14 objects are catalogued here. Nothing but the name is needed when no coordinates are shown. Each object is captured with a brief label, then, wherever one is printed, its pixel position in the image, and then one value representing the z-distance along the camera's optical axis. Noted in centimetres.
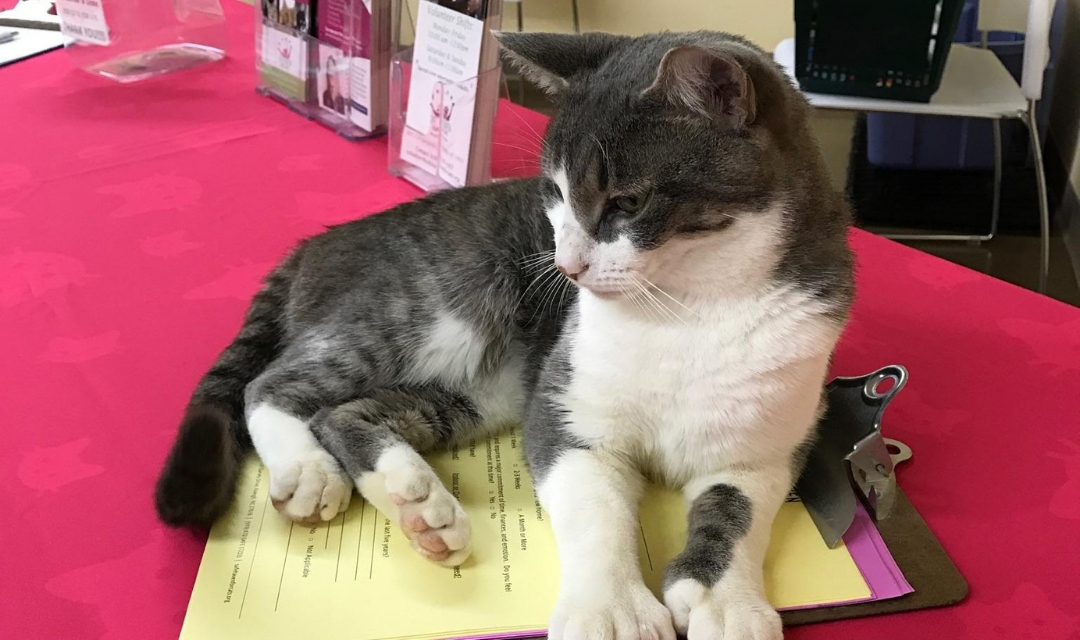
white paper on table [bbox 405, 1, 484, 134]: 141
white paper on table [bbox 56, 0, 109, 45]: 187
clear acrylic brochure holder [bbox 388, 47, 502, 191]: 145
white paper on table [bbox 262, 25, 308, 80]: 179
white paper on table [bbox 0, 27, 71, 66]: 203
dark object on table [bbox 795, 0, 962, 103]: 208
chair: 213
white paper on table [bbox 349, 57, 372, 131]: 166
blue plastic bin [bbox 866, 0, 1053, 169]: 296
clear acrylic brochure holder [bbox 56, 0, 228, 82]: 190
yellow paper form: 75
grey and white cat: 77
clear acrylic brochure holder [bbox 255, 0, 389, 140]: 167
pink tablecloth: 80
